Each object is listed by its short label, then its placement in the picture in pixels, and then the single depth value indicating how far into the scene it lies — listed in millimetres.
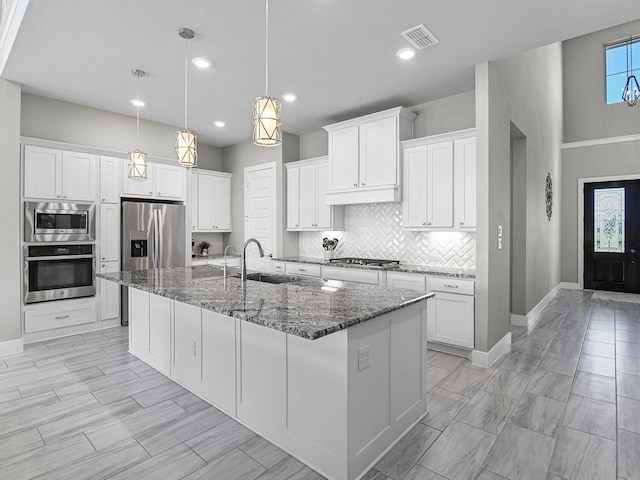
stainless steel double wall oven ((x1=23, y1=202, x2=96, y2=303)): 4141
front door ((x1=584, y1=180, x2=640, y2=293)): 7188
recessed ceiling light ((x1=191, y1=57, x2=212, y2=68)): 3388
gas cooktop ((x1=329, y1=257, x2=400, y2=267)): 4539
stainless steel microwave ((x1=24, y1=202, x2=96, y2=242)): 4129
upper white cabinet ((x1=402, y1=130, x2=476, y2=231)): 3895
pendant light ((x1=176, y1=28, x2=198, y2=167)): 2875
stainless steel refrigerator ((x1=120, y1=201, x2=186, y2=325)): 4926
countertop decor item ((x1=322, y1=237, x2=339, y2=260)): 5367
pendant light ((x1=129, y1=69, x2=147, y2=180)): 3309
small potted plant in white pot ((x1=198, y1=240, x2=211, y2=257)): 6559
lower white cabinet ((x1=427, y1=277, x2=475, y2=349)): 3611
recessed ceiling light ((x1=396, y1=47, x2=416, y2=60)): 3248
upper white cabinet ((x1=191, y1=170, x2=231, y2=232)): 6297
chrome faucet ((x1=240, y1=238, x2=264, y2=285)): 2957
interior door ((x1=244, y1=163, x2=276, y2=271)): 6055
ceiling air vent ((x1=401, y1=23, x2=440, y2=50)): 2909
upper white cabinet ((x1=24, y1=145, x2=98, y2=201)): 4156
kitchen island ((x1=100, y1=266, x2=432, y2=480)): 1877
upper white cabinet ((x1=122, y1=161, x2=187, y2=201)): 4992
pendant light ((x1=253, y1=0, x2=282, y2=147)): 2203
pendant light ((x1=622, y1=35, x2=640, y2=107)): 5784
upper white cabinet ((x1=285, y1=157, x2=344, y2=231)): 5434
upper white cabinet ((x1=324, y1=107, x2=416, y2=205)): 4460
